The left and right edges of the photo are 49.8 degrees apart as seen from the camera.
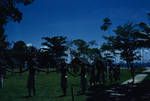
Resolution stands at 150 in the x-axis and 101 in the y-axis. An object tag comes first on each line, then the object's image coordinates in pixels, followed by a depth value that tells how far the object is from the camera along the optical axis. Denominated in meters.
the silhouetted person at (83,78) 9.63
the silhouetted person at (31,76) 9.00
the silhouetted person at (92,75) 11.53
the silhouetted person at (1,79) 9.64
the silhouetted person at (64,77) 9.09
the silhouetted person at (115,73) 14.88
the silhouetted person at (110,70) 14.59
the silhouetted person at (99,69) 11.86
